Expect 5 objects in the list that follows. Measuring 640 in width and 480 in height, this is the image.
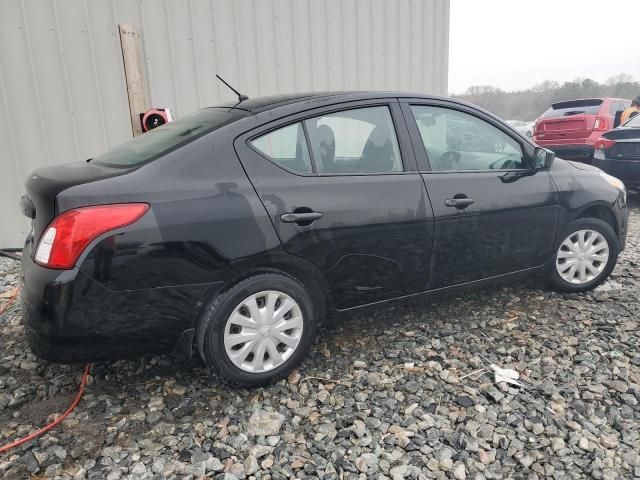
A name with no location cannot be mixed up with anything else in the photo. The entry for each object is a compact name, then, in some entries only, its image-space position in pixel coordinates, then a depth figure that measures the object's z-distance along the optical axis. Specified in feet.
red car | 29.43
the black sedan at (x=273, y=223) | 6.63
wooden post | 15.03
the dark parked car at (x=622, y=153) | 22.02
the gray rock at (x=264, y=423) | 7.10
